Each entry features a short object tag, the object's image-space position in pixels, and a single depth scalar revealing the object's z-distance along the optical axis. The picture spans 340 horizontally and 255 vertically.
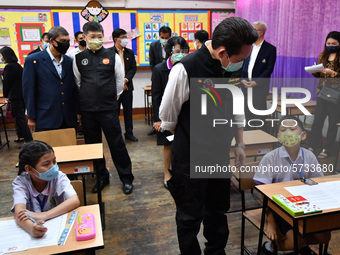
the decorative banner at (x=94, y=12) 6.12
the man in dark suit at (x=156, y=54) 5.36
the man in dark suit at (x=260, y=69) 4.13
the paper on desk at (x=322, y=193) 1.75
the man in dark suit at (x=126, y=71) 4.70
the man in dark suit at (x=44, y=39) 5.04
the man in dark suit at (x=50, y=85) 2.83
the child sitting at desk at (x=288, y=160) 2.17
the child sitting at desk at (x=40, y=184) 1.73
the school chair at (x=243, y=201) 2.14
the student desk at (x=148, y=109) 6.01
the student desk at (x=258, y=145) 3.03
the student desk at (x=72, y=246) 1.36
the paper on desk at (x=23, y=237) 1.40
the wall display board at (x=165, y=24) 6.45
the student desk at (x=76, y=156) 2.47
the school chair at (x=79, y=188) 1.97
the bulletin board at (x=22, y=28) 5.91
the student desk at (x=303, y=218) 1.64
